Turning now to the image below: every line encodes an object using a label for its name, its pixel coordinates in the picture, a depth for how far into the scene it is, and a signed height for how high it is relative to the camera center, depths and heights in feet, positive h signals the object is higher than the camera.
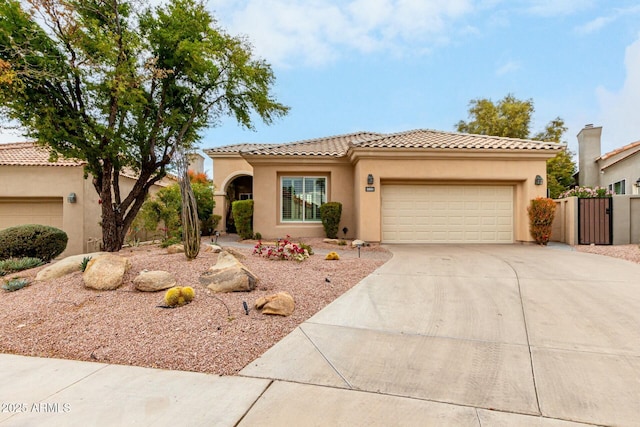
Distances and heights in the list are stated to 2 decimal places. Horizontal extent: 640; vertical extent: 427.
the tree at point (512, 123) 76.20 +23.74
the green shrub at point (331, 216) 38.58 -0.55
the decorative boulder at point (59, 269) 19.21 -3.70
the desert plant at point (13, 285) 17.67 -4.23
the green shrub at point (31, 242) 27.30 -2.83
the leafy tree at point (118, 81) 26.81 +12.71
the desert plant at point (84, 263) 19.39 -3.32
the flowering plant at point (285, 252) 23.82 -3.17
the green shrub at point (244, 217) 40.70 -0.74
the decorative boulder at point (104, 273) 16.60 -3.38
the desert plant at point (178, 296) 14.40 -3.99
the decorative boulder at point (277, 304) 13.83 -4.19
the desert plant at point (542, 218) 34.96 -0.65
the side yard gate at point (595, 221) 34.22 -0.96
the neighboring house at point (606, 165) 49.06 +8.51
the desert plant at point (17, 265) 22.76 -4.10
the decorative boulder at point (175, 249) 24.91 -3.06
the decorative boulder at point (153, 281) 16.12 -3.67
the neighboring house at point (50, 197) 45.75 +2.03
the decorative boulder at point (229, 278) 16.31 -3.59
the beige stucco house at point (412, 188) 36.63 +2.91
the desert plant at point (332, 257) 25.82 -3.77
